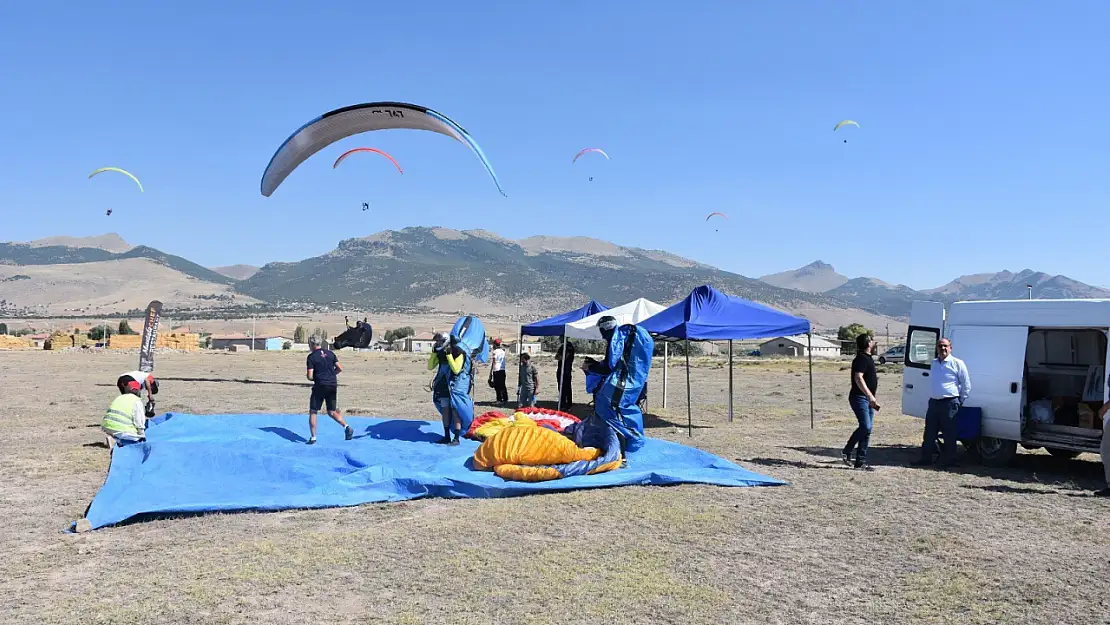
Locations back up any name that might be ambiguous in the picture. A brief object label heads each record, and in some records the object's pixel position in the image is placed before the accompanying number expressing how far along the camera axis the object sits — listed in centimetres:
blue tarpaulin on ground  781
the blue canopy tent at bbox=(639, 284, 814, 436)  1459
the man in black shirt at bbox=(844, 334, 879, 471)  1014
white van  973
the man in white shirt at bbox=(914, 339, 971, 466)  1012
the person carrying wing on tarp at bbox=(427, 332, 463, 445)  1186
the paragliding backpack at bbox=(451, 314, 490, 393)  1227
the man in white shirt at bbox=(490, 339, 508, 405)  1953
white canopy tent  1766
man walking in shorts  1163
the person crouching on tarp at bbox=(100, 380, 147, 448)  1020
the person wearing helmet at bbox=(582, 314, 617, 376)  1005
